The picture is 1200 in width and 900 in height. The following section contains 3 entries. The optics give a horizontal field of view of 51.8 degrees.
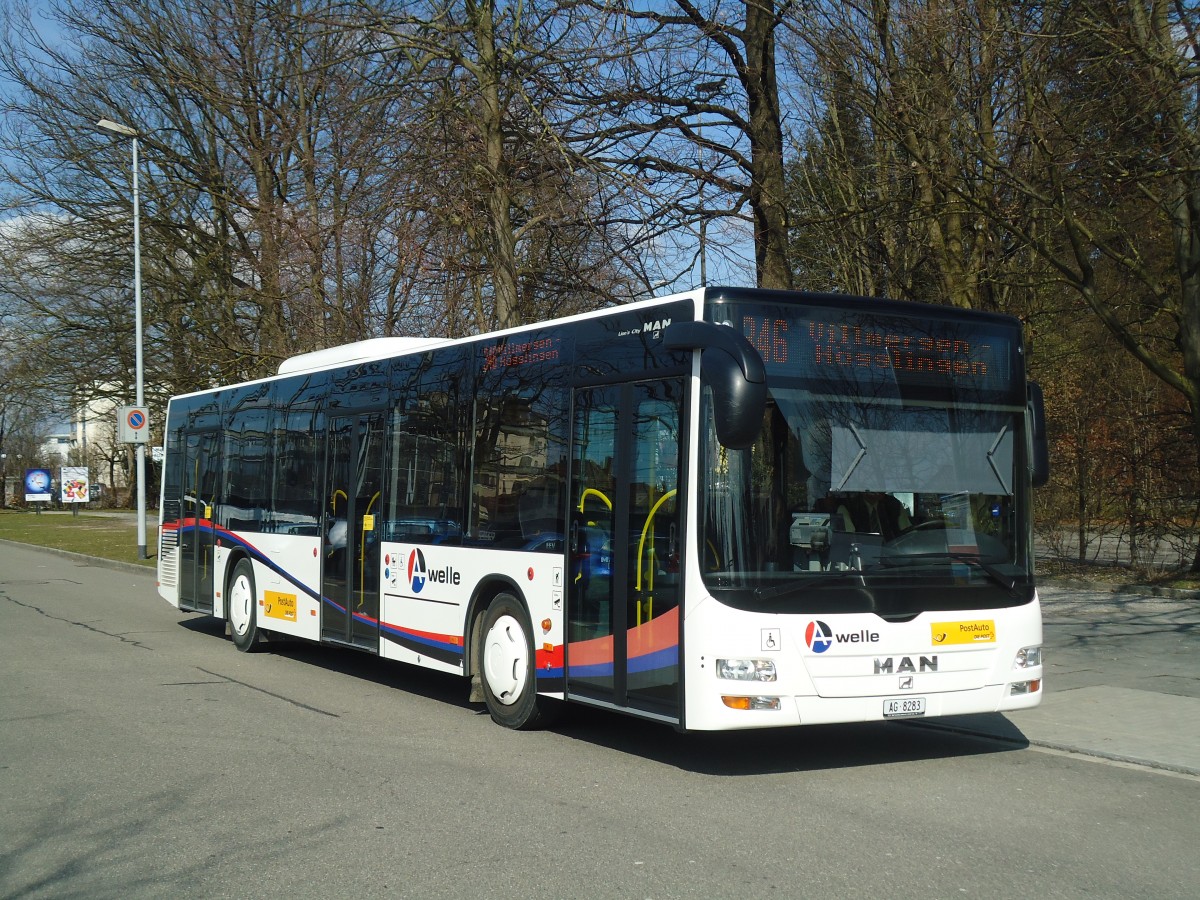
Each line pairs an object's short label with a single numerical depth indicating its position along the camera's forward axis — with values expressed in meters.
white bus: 7.27
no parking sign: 27.80
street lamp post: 27.12
